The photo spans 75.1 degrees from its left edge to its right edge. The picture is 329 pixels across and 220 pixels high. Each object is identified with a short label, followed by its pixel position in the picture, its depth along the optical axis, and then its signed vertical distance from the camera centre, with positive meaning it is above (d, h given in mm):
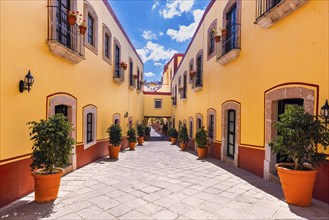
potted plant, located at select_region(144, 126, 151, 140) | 22803 -2415
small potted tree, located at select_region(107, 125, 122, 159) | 10445 -1464
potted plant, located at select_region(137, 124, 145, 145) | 18328 -2022
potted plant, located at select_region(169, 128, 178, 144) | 19425 -2286
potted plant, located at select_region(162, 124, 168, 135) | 31605 -2647
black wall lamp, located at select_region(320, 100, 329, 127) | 4371 +10
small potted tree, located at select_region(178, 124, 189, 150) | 14484 -1822
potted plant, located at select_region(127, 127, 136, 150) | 14383 -1851
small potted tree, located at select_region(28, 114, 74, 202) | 4656 -1025
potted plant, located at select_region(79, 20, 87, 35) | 7328 +2822
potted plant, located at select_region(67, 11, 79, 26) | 6743 +2928
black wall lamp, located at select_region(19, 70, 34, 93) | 5004 +638
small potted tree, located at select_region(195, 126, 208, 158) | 10625 -1630
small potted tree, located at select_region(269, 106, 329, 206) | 4211 -762
